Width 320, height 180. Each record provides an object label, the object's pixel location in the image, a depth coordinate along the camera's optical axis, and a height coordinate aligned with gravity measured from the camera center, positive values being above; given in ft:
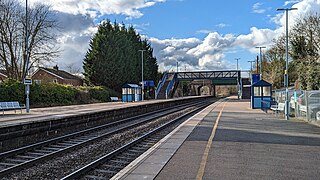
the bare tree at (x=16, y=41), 120.98 +18.67
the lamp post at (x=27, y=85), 83.20 +1.97
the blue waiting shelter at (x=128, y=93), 161.07 -0.13
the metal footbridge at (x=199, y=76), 233.96 +10.69
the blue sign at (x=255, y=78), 127.38 +4.95
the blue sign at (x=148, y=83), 201.85 +5.45
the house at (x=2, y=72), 130.41 +8.49
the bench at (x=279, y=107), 75.42 -3.60
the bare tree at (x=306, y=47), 131.36 +17.79
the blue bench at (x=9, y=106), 81.56 -2.84
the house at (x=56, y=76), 225.62 +11.31
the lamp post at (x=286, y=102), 64.76 -2.09
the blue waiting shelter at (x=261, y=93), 97.86 -0.46
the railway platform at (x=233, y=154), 22.93 -5.30
